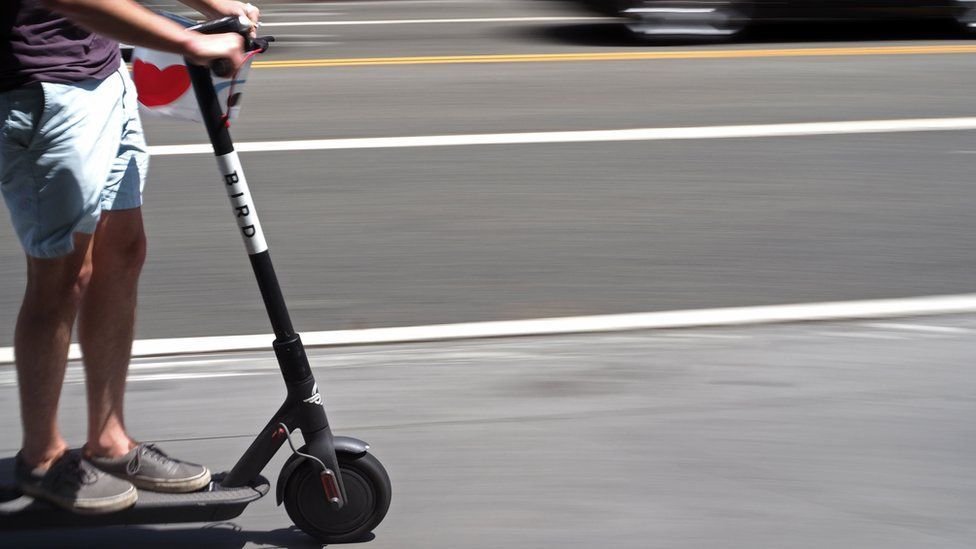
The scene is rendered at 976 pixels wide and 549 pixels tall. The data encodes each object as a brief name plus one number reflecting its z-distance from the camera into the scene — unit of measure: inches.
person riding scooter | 199.8
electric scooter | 222.1
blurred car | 856.3
